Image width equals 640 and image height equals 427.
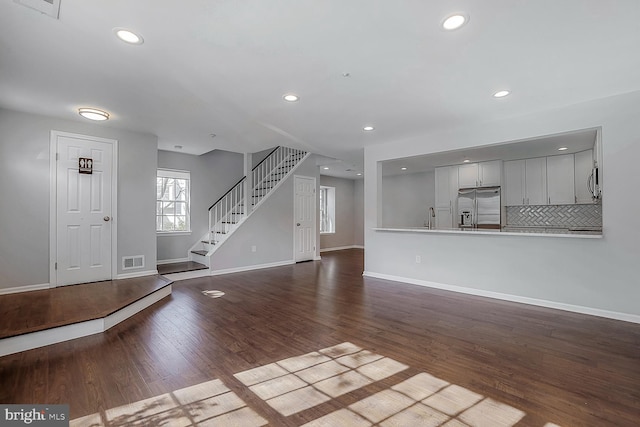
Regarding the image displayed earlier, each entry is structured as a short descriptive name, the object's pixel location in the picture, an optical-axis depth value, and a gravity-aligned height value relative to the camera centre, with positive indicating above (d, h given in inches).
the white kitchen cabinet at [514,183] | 242.1 +29.8
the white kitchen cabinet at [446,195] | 280.4 +23.3
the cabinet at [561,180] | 218.5 +29.0
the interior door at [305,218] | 293.4 +1.6
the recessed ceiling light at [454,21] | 79.8 +54.9
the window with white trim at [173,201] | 258.2 +17.5
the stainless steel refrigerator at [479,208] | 250.1 +9.6
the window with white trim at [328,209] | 404.5 +14.5
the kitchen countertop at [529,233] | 141.5 -8.1
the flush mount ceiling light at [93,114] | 154.0 +57.6
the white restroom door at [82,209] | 171.2 +7.2
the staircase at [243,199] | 251.9 +19.3
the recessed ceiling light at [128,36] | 87.0 +56.4
